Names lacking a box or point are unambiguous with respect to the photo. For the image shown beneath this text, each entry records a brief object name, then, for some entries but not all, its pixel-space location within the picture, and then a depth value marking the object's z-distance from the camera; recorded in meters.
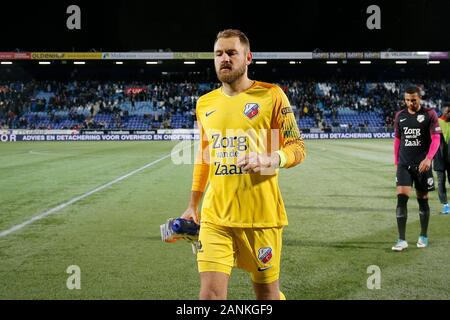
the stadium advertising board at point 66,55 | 45.69
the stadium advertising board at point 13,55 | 46.66
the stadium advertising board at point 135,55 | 46.75
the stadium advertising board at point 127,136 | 41.78
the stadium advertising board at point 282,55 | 47.07
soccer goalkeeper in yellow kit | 3.01
